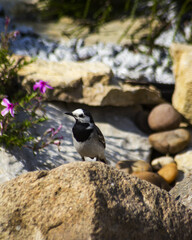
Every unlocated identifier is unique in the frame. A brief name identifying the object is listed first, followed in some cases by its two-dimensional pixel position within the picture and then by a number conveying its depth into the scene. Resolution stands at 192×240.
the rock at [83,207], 5.69
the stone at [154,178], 9.65
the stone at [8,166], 8.80
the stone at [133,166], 10.52
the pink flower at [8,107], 7.83
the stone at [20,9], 17.72
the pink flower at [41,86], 8.91
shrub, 8.73
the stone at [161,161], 11.56
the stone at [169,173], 10.67
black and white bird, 9.36
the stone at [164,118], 12.31
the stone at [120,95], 12.21
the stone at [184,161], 11.40
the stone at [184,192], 7.44
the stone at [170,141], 11.84
